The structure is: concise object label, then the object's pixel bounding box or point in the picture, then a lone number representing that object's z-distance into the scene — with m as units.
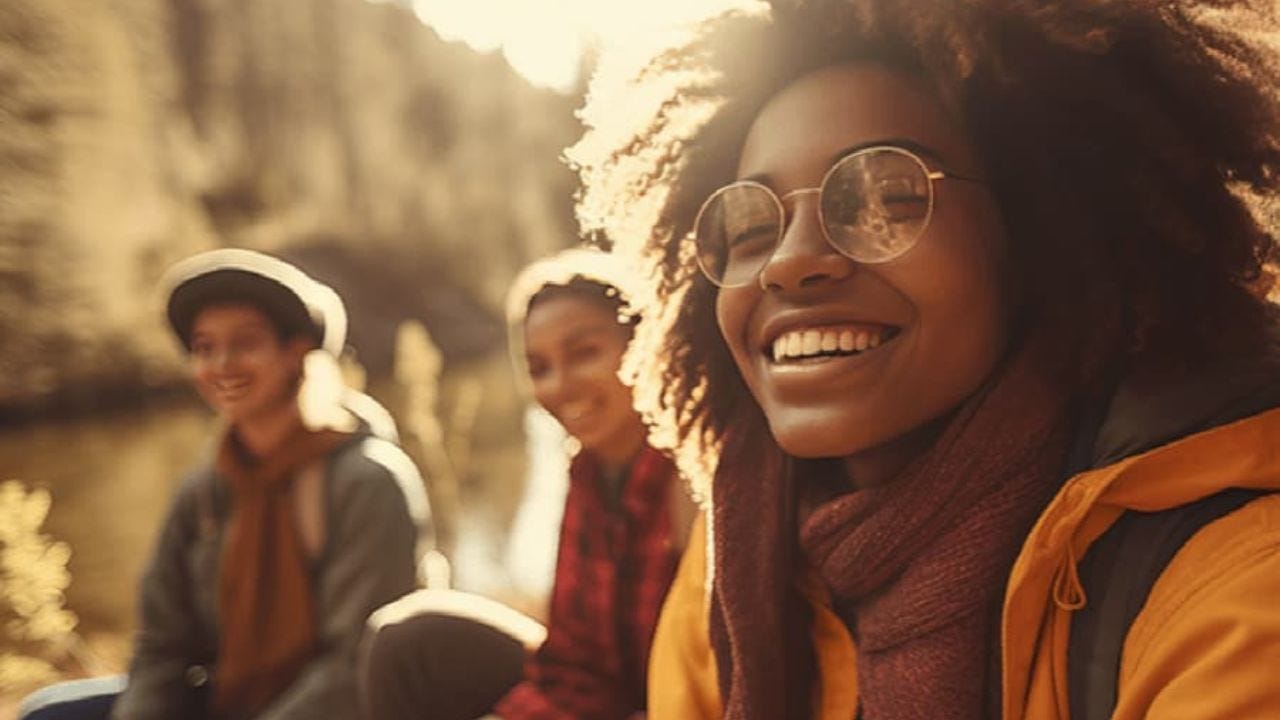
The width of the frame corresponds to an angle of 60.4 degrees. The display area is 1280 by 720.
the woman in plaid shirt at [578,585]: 1.95
